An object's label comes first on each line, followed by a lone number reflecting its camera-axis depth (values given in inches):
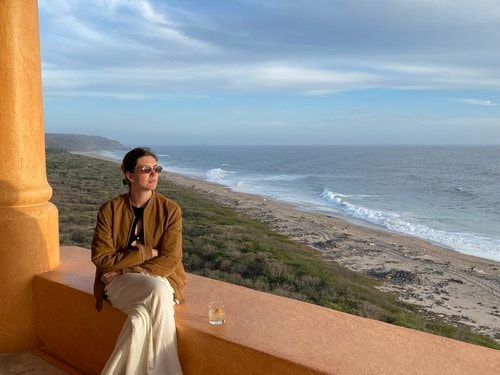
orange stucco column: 126.0
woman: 95.7
